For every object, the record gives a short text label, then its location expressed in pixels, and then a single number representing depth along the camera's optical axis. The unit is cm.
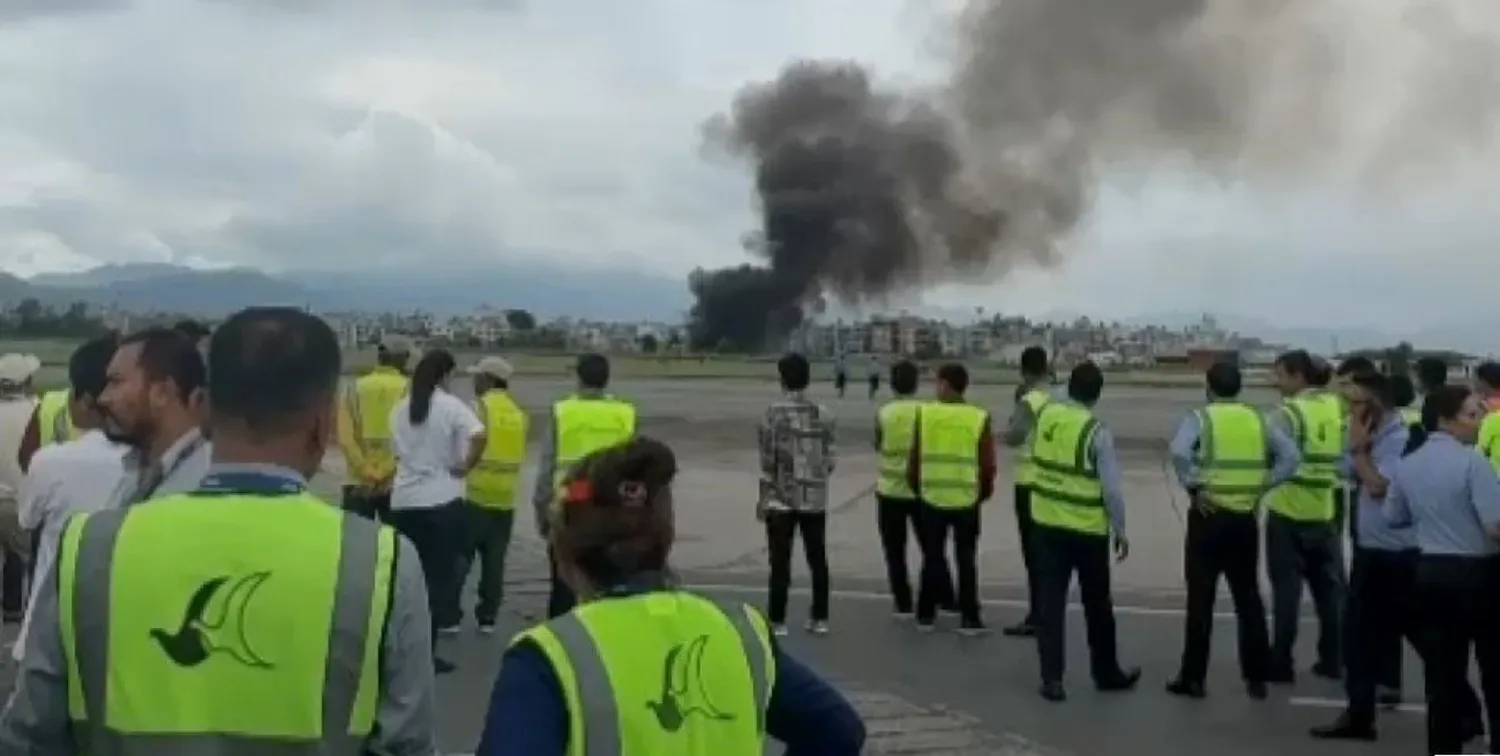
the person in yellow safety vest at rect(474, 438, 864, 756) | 258
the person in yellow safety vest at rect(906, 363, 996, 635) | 1123
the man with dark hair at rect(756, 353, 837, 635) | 1091
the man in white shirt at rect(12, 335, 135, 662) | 551
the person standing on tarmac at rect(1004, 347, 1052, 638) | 1084
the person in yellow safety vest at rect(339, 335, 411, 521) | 1017
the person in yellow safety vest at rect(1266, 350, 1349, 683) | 994
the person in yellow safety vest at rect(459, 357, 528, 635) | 1059
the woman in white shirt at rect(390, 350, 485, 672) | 950
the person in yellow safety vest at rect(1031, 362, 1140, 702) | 955
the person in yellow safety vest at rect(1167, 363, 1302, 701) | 944
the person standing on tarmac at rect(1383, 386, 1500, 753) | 754
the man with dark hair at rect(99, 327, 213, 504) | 404
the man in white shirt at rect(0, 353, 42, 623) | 867
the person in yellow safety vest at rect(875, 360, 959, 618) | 1154
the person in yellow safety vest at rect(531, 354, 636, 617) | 994
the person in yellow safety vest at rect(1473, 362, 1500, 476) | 845
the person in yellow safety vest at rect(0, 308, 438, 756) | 256
